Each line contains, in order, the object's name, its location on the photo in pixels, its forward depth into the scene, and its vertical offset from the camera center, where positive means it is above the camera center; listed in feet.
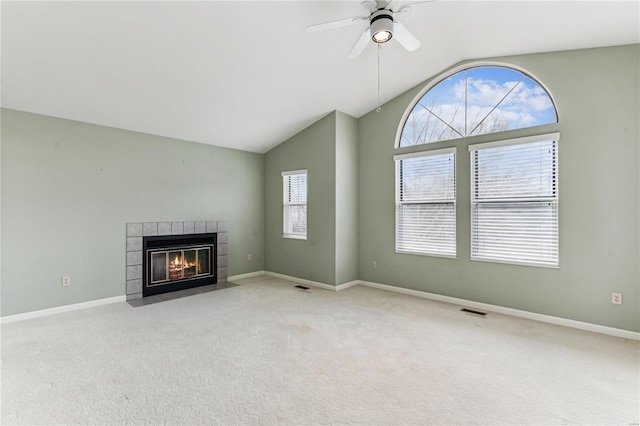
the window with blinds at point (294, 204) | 17.75 +0.52
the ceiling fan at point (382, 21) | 7.71 +4.95
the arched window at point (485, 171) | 11.58 +1.80
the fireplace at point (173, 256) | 14.39 -2.27
